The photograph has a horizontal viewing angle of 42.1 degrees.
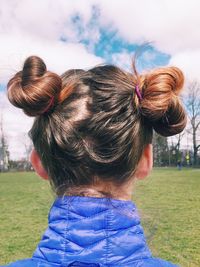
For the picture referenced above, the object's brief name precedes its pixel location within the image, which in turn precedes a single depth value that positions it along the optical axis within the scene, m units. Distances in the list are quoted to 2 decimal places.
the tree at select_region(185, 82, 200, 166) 35.04
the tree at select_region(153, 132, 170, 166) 35.35
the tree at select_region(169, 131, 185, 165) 36.34
